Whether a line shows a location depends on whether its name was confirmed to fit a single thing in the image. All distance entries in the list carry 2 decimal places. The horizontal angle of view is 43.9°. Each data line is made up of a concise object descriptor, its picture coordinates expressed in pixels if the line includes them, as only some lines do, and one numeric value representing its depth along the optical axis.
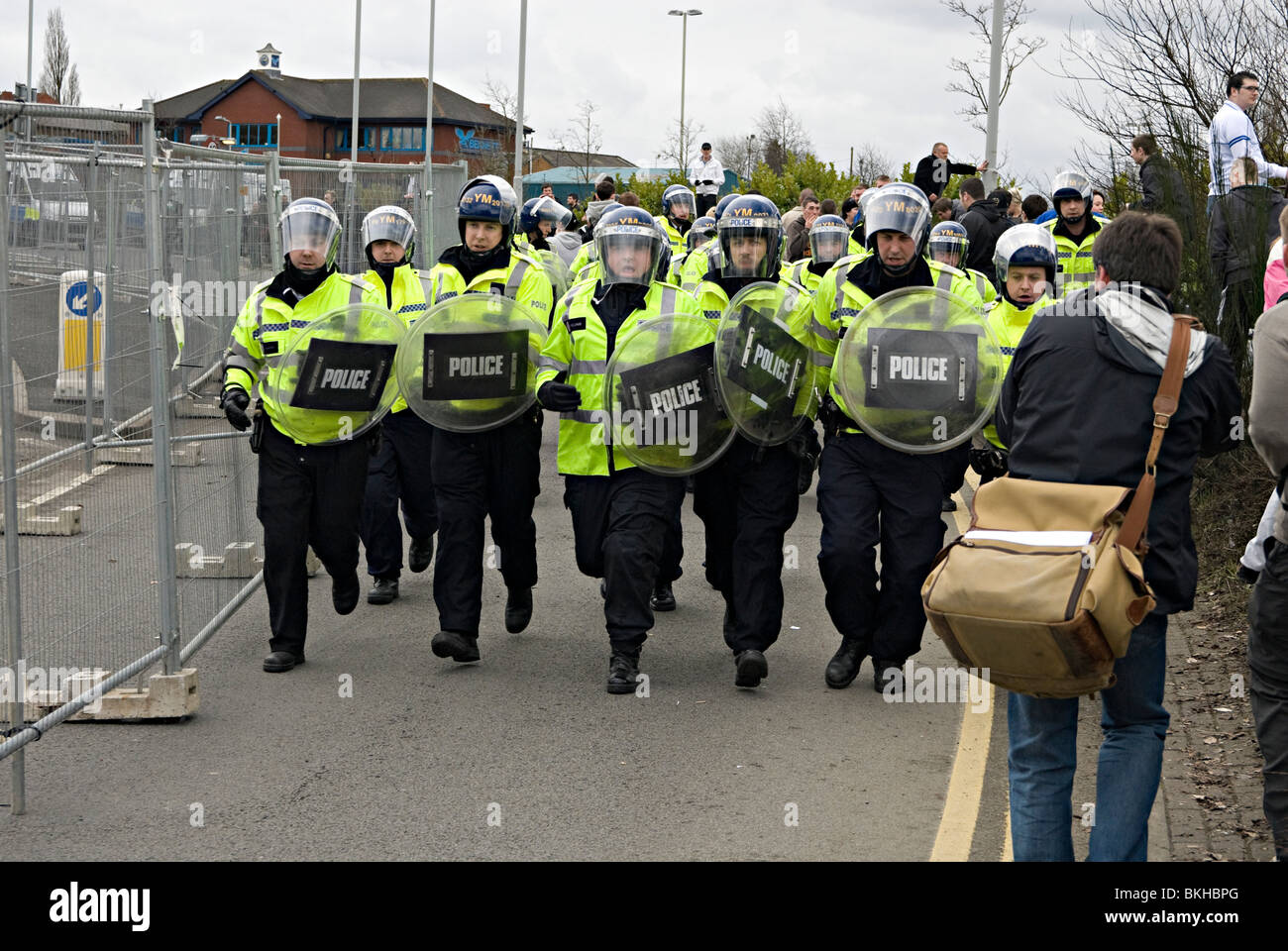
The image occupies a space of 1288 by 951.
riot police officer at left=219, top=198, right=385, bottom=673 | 7.62
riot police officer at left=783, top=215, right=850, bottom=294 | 10.70
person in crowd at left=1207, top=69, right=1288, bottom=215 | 9.89
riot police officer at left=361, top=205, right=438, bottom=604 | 9.02
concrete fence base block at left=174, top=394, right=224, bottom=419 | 8.34
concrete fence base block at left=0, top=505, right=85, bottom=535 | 9.13
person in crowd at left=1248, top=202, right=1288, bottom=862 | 4.49
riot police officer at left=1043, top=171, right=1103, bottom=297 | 11.66
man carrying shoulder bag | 4.39
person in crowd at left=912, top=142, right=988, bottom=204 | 17.81
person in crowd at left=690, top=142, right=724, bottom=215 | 19.12
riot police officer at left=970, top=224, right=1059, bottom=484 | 8.05
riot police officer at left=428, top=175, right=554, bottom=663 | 7.65
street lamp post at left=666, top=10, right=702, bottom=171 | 50.72
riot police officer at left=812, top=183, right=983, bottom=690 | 6.99
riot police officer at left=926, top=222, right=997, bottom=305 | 9.98
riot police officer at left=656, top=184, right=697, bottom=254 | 15.55
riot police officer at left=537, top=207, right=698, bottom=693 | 7.23
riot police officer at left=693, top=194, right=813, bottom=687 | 7.30
